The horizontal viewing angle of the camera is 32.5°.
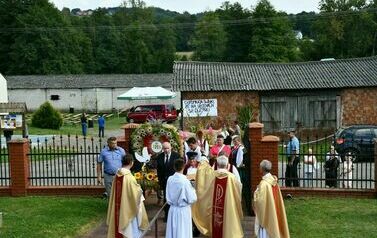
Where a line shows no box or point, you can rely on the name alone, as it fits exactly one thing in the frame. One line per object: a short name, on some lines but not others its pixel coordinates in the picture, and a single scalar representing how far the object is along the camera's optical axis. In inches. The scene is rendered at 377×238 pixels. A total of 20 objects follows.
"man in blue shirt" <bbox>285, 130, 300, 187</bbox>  627.2
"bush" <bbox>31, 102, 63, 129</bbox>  1600.6
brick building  1222.3
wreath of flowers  584.4
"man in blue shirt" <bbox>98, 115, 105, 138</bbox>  1361.1
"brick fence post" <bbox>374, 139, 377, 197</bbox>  592.1
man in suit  518.3
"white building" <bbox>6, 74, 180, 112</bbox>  2197.3
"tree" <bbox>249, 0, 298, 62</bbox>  2491.4
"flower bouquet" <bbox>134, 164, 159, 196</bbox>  552.1
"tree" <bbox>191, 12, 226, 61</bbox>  3058.6
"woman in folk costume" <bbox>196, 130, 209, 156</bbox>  612.0
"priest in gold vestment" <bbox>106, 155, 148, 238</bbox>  437.4
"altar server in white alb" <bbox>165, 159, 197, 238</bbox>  408.2
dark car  871.1
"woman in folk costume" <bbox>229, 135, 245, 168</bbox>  555.2
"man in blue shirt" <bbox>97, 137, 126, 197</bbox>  549.0
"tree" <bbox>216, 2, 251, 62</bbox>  2748.5
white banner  1200.8
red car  1749.5
